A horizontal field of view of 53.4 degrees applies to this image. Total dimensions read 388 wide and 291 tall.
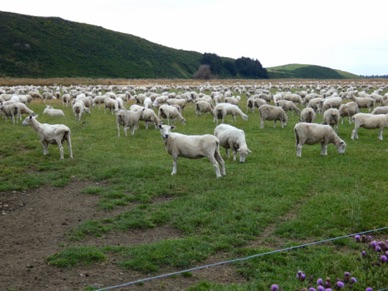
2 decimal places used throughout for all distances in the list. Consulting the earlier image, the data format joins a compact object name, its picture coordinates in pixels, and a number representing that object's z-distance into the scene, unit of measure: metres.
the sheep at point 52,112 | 29.51
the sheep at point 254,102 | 32.44
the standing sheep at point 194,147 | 13.91
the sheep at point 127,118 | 22.53
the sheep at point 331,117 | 21.59
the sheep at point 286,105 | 29.78
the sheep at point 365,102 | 29.53
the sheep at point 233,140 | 15.94
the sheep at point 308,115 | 22.98
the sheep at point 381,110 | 24.30
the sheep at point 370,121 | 20.09
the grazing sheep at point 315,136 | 16.92
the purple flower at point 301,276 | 4.96
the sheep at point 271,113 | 24.66
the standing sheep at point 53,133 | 16.50
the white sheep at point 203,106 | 29.61
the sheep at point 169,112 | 25.73
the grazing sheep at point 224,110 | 26.27
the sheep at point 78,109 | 28.14
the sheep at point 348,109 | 24.75
